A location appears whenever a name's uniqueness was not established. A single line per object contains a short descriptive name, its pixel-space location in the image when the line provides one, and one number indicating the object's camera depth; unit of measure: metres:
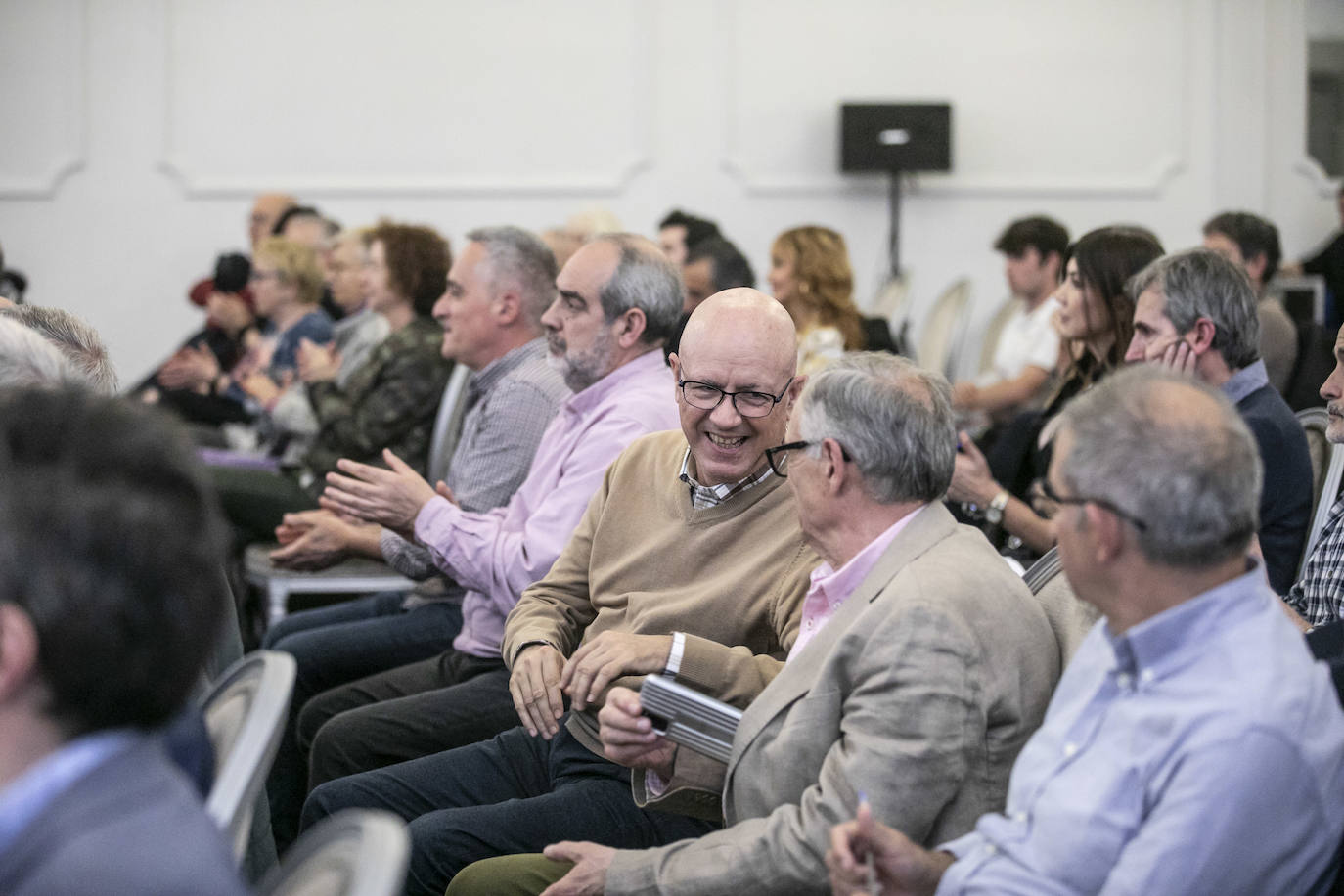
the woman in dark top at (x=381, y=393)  6.98
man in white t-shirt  9.55
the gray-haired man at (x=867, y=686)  2.88
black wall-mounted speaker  14.09
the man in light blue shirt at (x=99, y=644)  1.75
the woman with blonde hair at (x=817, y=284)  8.50
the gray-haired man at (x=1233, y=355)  4.50
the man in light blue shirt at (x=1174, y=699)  2.34
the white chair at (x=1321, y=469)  4.44
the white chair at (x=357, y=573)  6.57
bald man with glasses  3.88
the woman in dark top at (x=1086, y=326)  5.52
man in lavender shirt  4.84
